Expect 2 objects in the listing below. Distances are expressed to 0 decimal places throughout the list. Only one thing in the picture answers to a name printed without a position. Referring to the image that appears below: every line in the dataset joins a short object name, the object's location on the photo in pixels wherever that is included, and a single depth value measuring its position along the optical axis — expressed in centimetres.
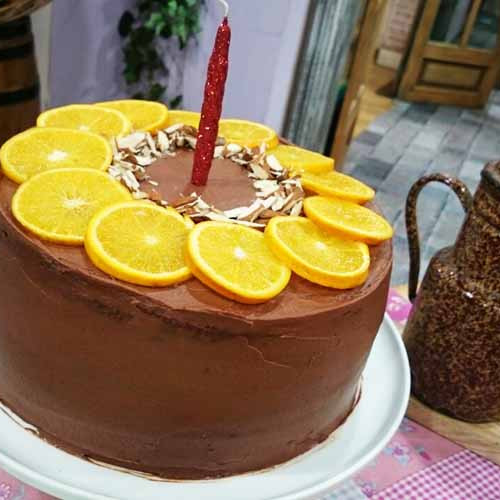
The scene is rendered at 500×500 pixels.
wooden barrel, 180
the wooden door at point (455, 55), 538
